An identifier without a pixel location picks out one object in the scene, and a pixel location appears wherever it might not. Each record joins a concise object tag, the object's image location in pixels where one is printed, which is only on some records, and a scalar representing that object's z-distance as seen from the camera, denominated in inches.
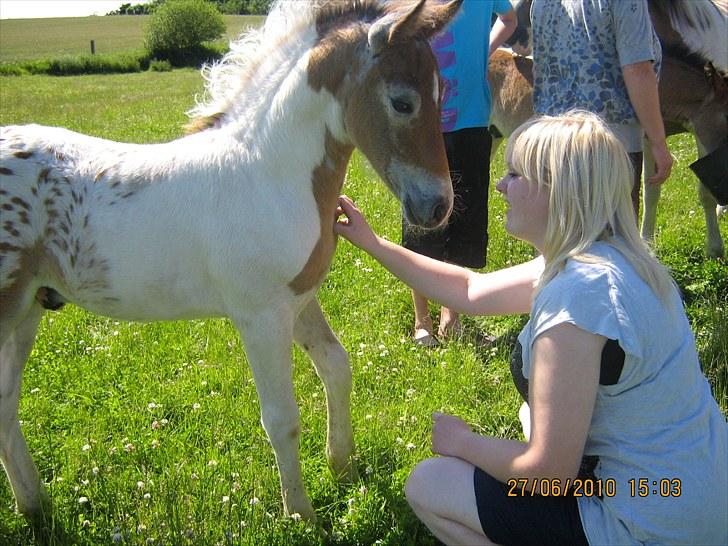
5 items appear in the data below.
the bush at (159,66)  1606.8
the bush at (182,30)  1870.1
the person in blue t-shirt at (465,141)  162.7
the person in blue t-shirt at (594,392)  75.2
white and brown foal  102.1
